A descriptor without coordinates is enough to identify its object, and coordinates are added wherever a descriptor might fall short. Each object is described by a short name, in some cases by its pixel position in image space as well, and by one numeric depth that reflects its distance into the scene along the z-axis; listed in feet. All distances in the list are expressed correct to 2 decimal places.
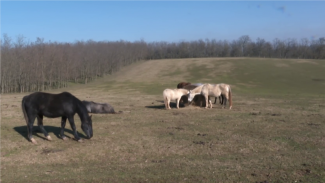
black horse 34.32
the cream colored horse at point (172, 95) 59.82
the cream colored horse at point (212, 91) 60.85
